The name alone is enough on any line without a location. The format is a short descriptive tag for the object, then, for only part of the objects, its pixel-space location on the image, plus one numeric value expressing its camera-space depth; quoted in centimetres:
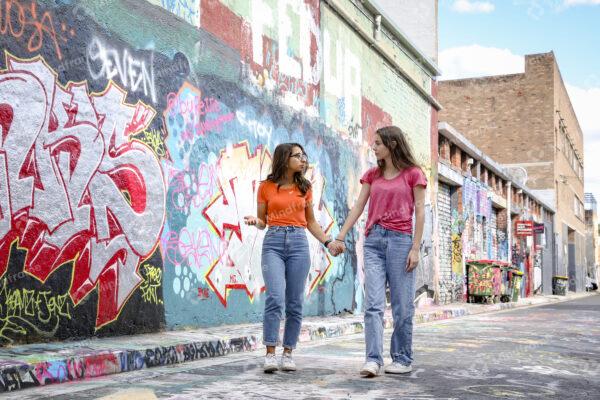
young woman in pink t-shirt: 511
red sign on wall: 3014
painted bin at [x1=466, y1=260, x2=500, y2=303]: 2017
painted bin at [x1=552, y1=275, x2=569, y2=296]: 3869
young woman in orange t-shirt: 528
